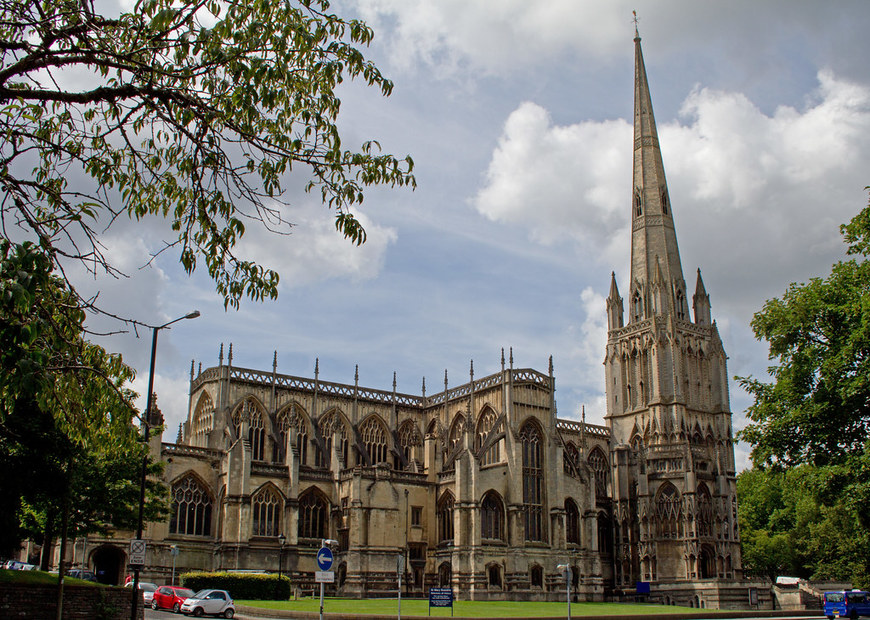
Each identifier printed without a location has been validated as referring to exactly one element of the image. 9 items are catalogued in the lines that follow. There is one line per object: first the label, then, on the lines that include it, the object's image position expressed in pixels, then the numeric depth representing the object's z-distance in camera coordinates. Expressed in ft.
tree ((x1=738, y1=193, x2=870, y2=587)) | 85.87
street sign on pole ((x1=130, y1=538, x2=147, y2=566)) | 66.95
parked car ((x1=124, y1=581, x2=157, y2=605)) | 119.34
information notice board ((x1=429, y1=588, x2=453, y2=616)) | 97.83
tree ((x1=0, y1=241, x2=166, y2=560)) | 26.03
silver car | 102.12
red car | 110.17
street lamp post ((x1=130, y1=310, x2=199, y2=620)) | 67.55
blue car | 132.67
